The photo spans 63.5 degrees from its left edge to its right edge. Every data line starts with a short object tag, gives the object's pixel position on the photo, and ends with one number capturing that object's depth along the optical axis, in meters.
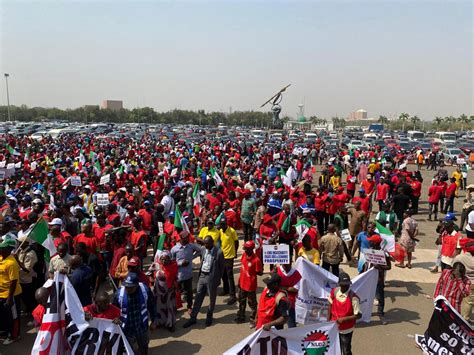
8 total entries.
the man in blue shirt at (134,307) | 5.09
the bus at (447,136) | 56.05
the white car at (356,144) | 37.07
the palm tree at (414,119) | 124.65
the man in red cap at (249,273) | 6.51
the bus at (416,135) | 58.62
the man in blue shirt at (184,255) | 6.95
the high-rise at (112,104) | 180.75
